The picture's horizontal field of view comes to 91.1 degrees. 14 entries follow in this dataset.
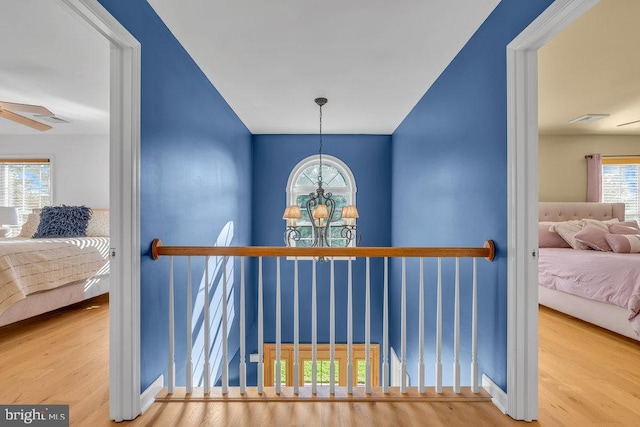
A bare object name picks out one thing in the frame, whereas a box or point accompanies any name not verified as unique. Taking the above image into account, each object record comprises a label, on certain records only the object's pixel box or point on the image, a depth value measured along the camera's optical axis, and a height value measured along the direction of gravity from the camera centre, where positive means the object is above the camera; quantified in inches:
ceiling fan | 113.4 +38.0
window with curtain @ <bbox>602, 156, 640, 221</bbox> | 193.9 +17.9
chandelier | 114.9 -0.5
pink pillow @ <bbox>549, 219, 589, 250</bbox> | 151.0 -7.6
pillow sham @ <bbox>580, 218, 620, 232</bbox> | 148.2 -4.1
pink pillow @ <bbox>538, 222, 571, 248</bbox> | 159.5 -12.5
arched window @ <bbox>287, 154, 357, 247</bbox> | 188.9 +17.5
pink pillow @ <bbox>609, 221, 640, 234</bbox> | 145.5 -6.6
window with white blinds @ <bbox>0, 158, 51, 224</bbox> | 196.1 +17.5
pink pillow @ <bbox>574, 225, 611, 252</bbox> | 140.6 -10.5
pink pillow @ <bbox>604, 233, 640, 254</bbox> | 131.5 -11.8
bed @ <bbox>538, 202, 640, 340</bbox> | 103.4 -26.5
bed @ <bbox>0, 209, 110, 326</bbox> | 106.2 -23.7
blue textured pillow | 158.2 -4.6
